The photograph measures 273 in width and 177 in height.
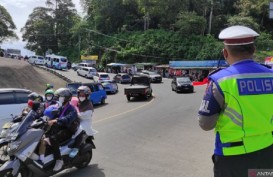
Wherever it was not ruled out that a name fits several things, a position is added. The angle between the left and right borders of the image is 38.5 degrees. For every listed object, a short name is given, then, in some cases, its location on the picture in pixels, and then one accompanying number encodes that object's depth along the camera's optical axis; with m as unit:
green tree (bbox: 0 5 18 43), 95.25
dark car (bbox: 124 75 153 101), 29.24
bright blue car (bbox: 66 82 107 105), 27.45
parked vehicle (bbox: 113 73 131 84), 53.53
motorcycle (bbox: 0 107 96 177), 6.23
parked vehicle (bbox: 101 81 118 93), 38.72
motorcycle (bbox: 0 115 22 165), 7.27
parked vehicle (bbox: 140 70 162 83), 52.97
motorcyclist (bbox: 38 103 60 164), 6.72
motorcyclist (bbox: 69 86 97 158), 8.30
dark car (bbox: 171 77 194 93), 35.78
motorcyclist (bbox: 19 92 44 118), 11.04
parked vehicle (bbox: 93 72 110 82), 47.34
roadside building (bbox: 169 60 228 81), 61.78
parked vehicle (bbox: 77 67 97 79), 58.72
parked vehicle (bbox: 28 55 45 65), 74.31
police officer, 2.90
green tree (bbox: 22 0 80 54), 105.69
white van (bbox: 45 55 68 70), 70.50
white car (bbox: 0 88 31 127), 13.45
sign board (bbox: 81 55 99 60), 89.56
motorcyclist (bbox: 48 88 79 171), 6.95
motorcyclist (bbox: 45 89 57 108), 9.61
